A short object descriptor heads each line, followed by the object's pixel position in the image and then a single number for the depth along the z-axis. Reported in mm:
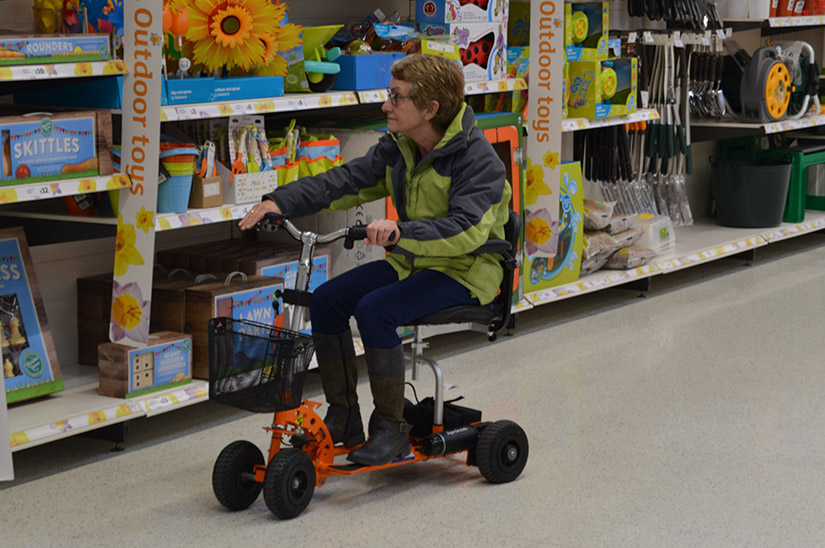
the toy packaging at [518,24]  5840
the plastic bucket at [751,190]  7301
